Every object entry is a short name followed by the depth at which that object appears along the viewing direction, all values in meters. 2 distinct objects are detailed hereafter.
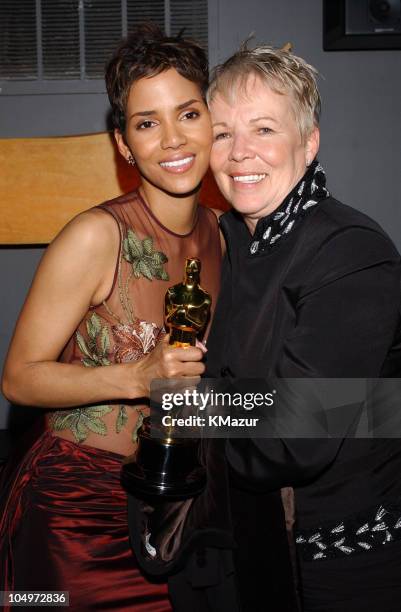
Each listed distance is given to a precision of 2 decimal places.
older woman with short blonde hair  1.09
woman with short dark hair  1.40
